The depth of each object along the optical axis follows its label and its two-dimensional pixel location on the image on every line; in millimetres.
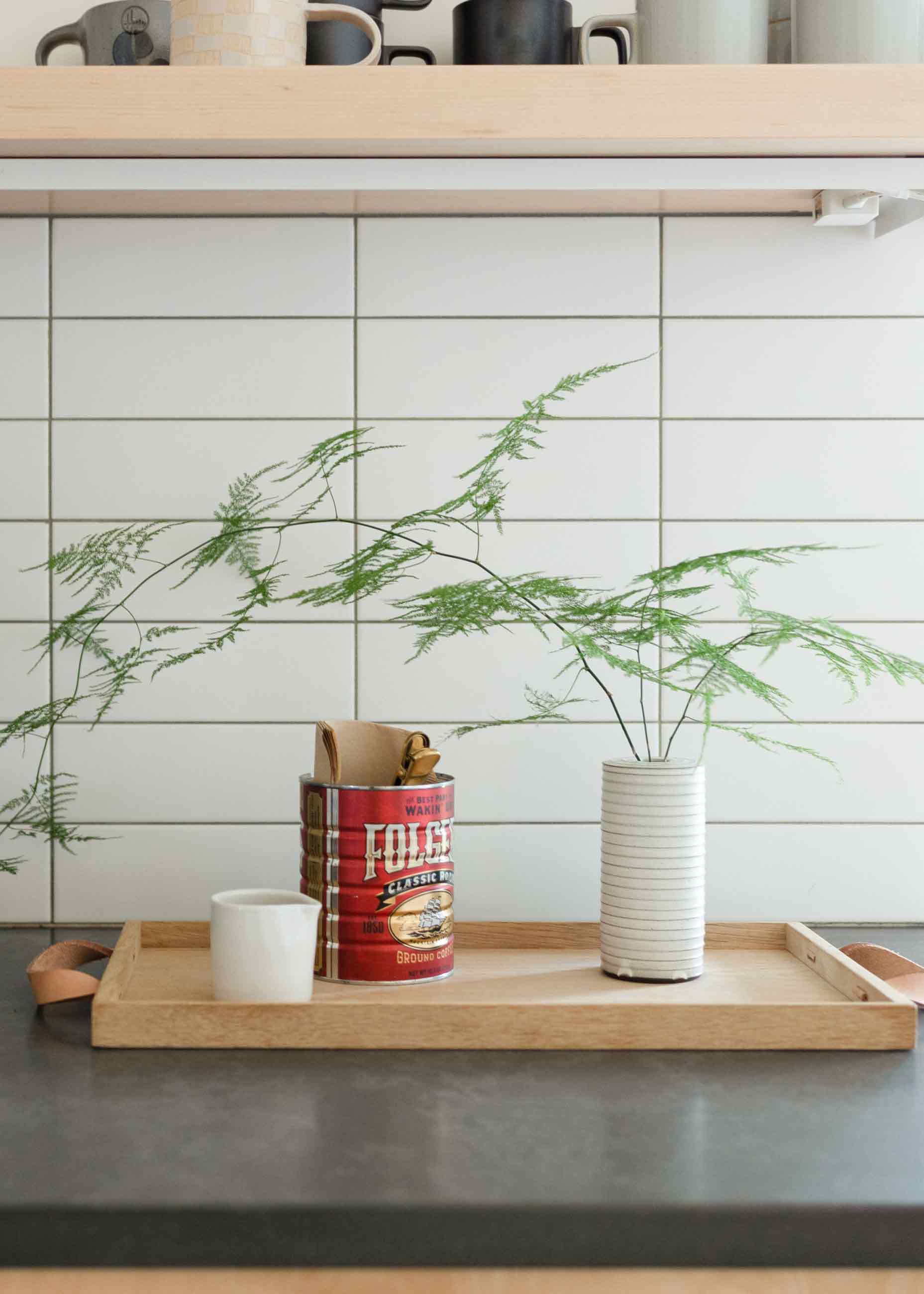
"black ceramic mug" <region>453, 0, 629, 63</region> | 1094
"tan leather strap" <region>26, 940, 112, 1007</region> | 1009
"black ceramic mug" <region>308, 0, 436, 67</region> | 1125
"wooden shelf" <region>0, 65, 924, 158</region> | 973
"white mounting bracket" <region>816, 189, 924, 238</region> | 1190
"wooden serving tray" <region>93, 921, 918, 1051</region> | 928
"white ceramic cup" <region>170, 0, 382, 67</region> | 1008
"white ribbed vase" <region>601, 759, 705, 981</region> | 1050
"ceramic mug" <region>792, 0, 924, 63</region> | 1038
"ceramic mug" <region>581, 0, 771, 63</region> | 1059
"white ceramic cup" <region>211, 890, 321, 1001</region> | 945
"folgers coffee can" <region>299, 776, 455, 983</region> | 1021
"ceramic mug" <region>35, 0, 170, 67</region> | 1166
